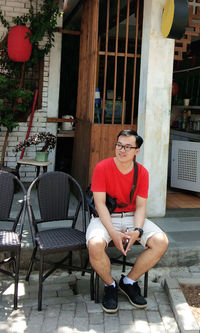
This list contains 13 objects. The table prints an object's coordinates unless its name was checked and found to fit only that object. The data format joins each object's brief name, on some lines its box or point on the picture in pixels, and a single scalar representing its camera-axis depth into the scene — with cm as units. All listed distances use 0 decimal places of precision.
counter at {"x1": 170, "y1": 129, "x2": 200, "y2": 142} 845
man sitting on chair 378
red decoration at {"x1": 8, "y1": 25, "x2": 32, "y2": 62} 703
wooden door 624
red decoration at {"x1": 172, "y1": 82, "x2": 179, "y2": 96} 960
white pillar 566
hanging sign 510
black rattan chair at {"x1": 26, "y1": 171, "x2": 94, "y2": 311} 392
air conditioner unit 757
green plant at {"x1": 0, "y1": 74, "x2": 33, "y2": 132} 738
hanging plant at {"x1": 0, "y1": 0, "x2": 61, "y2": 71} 729
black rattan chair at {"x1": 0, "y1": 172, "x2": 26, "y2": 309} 375
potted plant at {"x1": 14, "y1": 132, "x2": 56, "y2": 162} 708
